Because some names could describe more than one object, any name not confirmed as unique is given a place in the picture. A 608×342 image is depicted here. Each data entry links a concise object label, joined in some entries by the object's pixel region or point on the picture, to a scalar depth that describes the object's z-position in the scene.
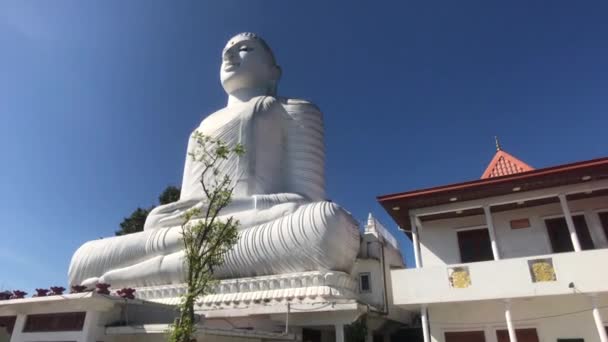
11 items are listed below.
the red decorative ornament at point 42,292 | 8.70
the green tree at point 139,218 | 25.44
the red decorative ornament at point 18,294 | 9.08
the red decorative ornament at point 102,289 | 8.20
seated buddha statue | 12.26
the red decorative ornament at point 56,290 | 8.52
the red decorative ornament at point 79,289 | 8.43
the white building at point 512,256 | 8.38
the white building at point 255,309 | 8.13
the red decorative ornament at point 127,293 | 8.88
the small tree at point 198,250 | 5.35
